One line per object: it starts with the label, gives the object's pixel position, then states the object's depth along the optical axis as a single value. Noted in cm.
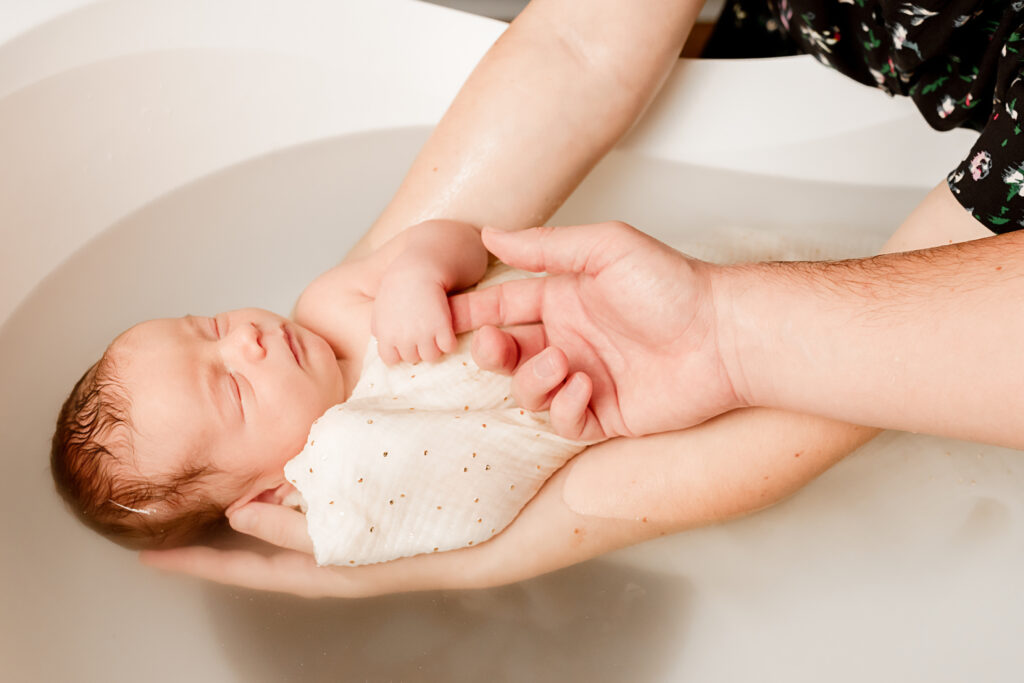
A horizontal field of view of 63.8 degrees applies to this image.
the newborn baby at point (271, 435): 88
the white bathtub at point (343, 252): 93
